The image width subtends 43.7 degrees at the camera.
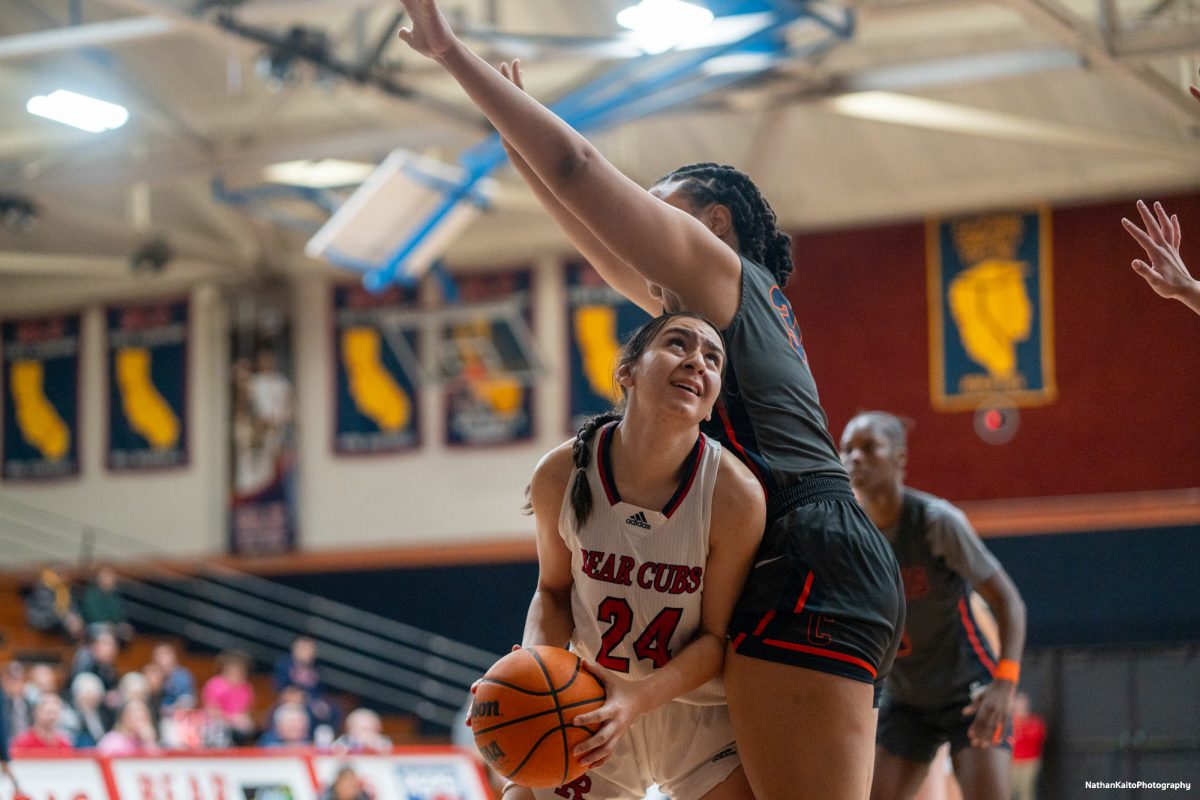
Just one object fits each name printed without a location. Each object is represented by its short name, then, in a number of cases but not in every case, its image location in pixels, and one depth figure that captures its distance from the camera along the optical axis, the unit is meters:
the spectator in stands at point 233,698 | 14.91
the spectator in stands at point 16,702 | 12.40
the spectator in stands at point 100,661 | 14.47
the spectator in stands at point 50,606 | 17.69
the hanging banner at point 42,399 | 20.81
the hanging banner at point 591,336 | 17.95
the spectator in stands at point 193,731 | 13.78
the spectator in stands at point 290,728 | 14.02
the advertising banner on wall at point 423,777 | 10.41
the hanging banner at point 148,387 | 20.33
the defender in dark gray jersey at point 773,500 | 3.27
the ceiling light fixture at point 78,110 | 12.48
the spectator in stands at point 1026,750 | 13.48
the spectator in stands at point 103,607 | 17.25
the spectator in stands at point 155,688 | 14.38
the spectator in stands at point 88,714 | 12.98
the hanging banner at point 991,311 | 16.16
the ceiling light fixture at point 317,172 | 16.50
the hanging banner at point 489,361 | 17.78
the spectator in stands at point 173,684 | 14.89
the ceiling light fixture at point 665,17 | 10.60
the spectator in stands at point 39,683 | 12.86
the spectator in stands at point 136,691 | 13.55
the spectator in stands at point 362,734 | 13.35
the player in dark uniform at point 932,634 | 5.55
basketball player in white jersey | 3.39
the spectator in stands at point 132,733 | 12.60
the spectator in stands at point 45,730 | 11.69
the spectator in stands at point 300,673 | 15.93
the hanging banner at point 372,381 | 19.16
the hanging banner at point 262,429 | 19.55
